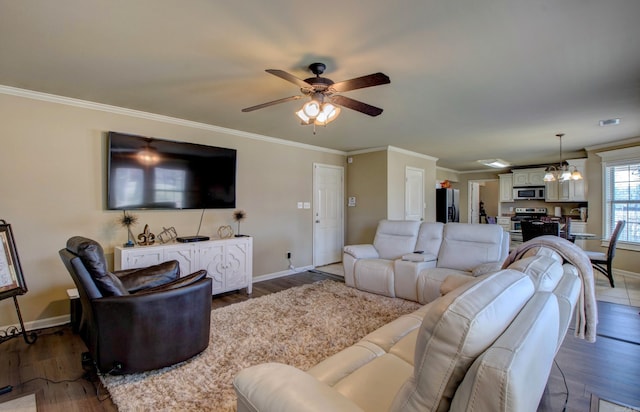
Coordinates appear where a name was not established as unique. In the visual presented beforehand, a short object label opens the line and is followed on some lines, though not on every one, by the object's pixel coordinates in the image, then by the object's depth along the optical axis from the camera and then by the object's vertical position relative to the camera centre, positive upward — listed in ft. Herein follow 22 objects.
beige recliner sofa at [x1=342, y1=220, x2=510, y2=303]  11.77 -2.08
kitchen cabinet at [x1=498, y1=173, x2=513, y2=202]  27.31 +2.02
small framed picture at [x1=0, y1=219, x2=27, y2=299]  8.02 -1.66
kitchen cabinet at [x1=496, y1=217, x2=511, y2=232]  27.14 -1.21
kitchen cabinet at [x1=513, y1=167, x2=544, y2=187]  25.20 +2.75
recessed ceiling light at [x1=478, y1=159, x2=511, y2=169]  23.22 +3.71
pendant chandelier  17.59 +2.13
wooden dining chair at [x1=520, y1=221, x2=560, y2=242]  15.02 -1.02
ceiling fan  7.38 +2.98
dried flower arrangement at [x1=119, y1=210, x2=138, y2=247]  11.31 -0.56
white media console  10.81 -2.01
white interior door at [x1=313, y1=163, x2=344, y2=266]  19.10 -0.38
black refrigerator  23.84 +0.28
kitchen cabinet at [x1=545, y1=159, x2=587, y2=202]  21.07 +1.51
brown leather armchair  6.83 -2.66
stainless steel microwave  24.98 +1.38
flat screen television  11.36 +1.40
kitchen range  25.68 -0.46
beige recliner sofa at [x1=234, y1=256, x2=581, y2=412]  2.48 -1.43
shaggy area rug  6.45 -3.95
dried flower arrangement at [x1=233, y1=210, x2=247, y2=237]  14.39 -0.40
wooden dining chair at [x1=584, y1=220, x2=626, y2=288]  14.55 -2.33
